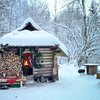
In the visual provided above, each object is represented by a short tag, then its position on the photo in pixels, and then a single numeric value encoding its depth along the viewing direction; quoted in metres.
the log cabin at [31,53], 10.69
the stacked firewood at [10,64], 10.58
